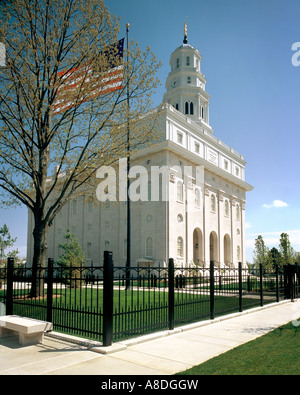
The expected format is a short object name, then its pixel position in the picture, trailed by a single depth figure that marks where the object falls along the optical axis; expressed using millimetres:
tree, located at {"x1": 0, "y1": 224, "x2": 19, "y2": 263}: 33900
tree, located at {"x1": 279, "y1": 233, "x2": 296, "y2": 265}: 43375
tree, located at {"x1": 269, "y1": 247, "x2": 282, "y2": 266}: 35834
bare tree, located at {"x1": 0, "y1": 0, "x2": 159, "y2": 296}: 13633
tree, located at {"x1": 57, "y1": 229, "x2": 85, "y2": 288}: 21531
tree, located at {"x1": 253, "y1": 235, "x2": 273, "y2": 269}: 29711
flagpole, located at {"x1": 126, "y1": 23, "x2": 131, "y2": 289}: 21686
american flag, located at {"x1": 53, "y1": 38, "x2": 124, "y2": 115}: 14109
